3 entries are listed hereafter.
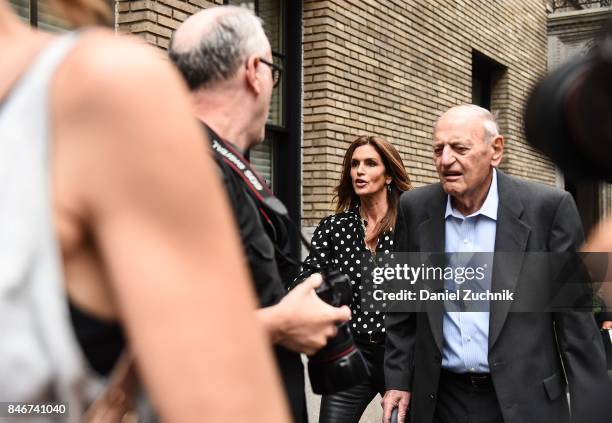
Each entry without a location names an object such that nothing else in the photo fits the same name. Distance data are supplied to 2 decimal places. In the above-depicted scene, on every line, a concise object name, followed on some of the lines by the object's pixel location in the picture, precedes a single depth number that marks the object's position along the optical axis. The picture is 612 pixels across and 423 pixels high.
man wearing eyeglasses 1.84
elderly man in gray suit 3.33
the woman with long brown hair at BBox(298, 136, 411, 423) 4.62
